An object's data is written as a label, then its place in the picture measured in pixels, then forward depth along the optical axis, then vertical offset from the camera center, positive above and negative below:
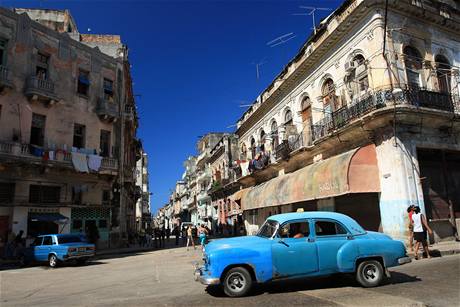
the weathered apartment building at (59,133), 20.12 +6.45
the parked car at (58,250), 15.10 -0.73
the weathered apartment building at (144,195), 68.97 +7.60
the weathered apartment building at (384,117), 14.24 +4.32
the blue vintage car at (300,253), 7.04 -0.65
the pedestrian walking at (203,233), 20.56 -0.38
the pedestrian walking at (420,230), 11.44 -0.44
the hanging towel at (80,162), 22.15 +4.40
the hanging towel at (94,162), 23.03 +4.49
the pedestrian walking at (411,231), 12.11 -0.52
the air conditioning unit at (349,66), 16.89 +7.31
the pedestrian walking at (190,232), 22.61 -0.33
